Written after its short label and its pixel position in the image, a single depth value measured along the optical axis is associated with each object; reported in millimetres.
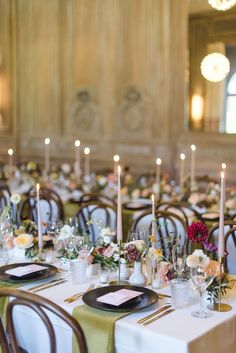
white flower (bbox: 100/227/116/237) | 3115
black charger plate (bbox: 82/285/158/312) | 2426
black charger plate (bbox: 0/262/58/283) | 2883
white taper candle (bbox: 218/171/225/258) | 2465
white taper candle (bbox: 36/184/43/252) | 3267
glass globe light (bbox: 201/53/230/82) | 6828
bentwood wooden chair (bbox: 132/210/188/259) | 4011
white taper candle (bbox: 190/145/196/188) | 5647
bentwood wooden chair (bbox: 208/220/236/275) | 4031
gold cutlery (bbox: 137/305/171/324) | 2328
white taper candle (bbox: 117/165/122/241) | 2719
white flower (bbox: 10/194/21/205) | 4137
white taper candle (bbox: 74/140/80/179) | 6567
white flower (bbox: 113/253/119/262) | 2972
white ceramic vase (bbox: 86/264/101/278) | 2980
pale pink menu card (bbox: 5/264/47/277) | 2953
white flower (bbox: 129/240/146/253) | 2834
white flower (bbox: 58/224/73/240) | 3149
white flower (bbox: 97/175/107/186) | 6141
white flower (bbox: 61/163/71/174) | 7184
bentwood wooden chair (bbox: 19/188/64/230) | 5029
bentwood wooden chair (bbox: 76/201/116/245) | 4591
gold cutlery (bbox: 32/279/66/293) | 2773
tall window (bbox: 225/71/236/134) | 6879
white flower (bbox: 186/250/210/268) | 2543
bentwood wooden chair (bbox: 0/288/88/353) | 2021
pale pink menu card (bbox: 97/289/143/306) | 2493
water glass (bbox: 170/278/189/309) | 2514
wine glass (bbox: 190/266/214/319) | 2471
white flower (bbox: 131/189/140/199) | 5922
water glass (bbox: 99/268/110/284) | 2879
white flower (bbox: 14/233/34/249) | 3303
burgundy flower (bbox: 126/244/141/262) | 2830
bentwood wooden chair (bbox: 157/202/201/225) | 4676
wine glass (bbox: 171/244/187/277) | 2660
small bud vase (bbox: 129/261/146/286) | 2848
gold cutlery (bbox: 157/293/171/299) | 2662
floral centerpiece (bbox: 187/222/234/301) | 2533
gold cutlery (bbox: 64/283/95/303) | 2598
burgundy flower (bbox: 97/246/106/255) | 3044
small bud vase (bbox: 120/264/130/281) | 2944
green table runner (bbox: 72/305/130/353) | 2294
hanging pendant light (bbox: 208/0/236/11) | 5469
